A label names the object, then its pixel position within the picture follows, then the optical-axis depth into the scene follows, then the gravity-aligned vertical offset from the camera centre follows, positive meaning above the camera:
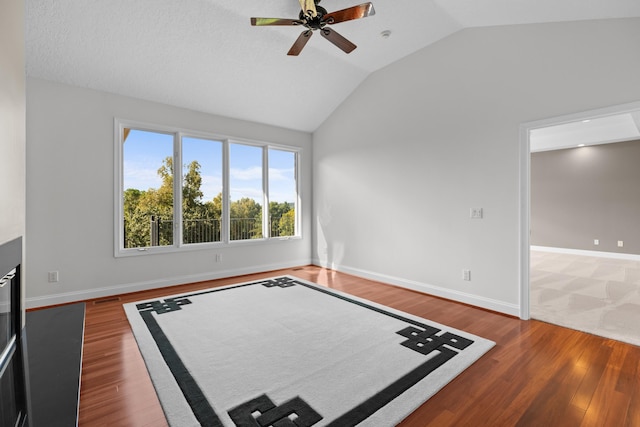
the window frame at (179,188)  4.03 +0.37
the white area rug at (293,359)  1.75 -1.13
